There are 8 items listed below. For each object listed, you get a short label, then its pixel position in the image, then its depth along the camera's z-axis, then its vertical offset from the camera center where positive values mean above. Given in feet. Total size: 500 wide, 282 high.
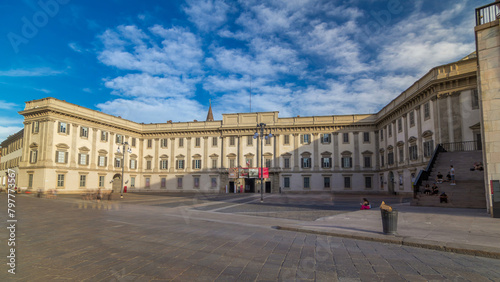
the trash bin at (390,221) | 28.72 -5.11
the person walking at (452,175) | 62.57 -1.15
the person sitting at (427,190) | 62.32 -4.37
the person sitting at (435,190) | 61.24 -4.29
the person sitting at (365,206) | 56.54 -7.05
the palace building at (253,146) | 93.44 +11.75
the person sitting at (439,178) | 65.01 -1.86
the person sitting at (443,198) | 58.37 -5.73
